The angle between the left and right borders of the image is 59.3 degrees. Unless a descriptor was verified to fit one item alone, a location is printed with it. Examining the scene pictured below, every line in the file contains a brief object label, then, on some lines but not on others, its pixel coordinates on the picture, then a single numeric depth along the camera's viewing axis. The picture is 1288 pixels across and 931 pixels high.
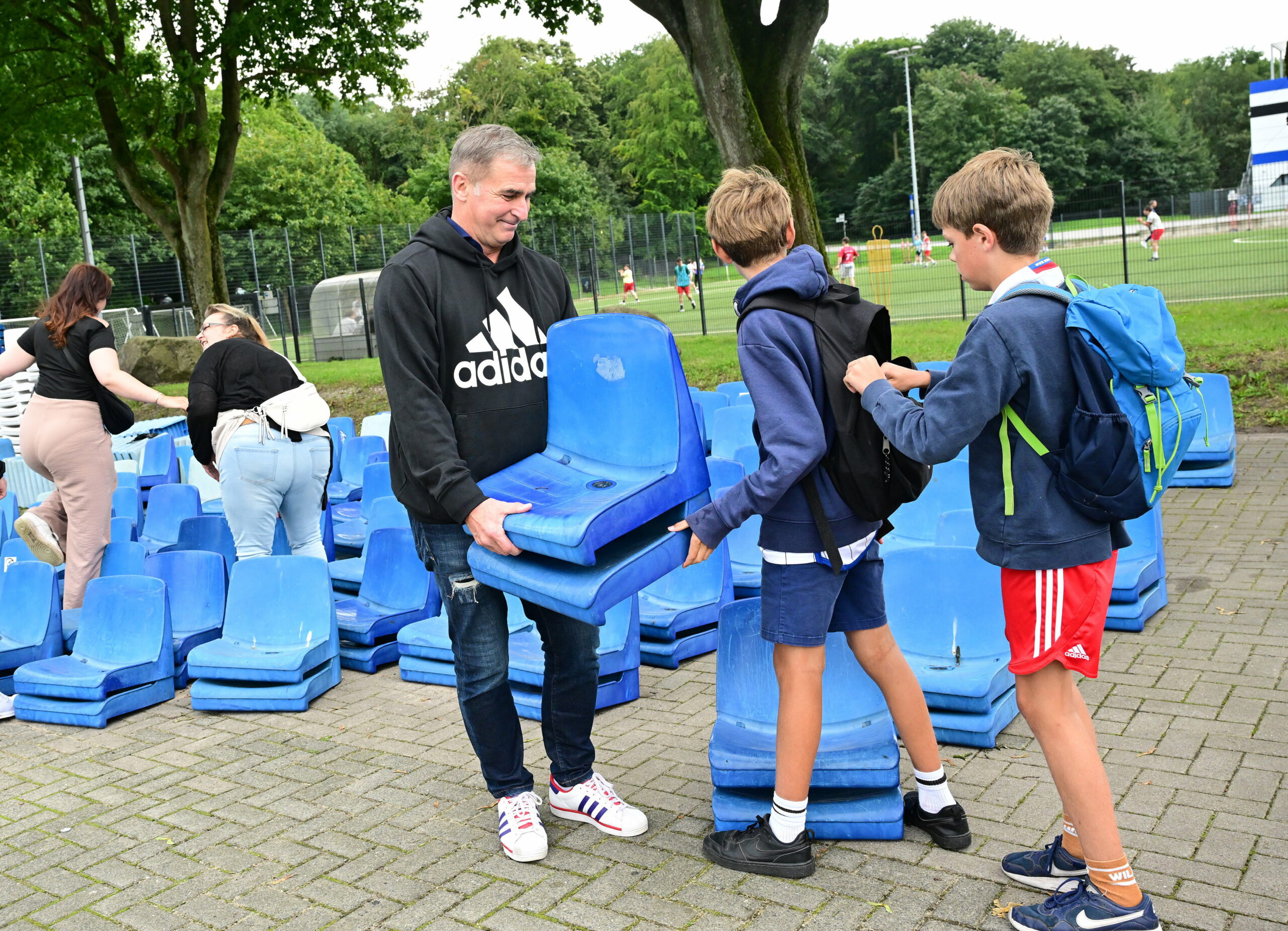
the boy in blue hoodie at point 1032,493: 2.65
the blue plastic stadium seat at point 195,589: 5.78
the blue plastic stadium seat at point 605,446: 2.99
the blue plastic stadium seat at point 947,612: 4.27
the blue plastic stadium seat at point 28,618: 5.64
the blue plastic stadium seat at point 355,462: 9.02
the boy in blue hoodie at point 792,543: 2.91
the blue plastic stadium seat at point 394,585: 5.82
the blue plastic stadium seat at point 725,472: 5.92
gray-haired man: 3.21
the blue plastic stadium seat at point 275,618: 5.14
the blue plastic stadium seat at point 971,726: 3.97
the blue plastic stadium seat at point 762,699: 3.52
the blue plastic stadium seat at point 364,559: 6.27
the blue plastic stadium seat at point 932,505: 5.88
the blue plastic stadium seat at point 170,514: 7.40
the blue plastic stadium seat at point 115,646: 5.13
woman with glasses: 5.75
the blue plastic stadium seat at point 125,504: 7.74
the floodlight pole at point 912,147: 53.63
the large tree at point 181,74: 17.36
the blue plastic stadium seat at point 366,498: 7.38
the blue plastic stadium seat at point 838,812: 3.34
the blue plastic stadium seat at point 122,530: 6.52
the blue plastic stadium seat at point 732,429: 7.71
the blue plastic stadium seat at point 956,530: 5.16
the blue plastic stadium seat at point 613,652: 4.72
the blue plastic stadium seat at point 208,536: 6.61
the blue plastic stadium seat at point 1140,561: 5.04
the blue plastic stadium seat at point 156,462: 9.75
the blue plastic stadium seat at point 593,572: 2.95
